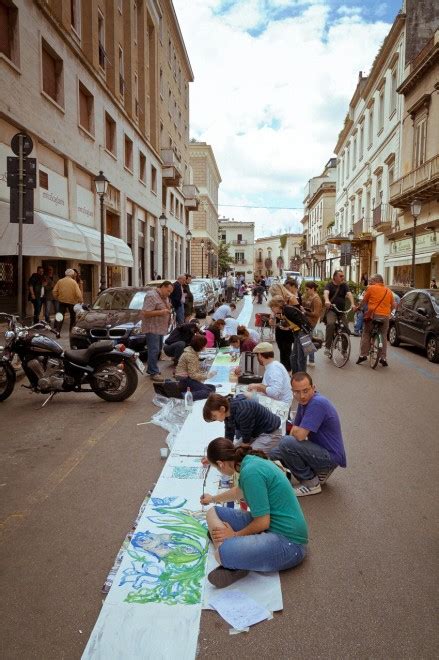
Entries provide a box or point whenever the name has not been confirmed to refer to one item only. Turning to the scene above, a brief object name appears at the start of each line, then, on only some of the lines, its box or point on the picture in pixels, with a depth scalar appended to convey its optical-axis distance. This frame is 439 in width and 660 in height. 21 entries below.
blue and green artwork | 3.03
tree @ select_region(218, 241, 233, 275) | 89.94
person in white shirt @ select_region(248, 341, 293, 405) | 6.21
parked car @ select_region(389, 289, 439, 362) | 11.43
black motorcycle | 7.43
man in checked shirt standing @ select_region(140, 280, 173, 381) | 9.20
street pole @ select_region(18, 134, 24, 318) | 9.88
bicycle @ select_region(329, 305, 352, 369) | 10.62
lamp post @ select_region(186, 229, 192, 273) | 53.31
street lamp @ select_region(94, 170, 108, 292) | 17.41
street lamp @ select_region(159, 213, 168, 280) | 37.57
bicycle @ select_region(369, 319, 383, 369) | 10.38
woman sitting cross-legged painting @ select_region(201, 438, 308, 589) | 3.16
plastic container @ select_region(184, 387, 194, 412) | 7.13
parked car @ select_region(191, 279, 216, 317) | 21.47
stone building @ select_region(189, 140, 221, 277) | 62.16
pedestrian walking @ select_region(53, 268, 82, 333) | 14.34
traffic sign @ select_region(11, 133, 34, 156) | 9.84
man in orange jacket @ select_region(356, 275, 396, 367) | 10.34
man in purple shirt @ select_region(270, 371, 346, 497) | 4.38
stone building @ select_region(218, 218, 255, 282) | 119.94
